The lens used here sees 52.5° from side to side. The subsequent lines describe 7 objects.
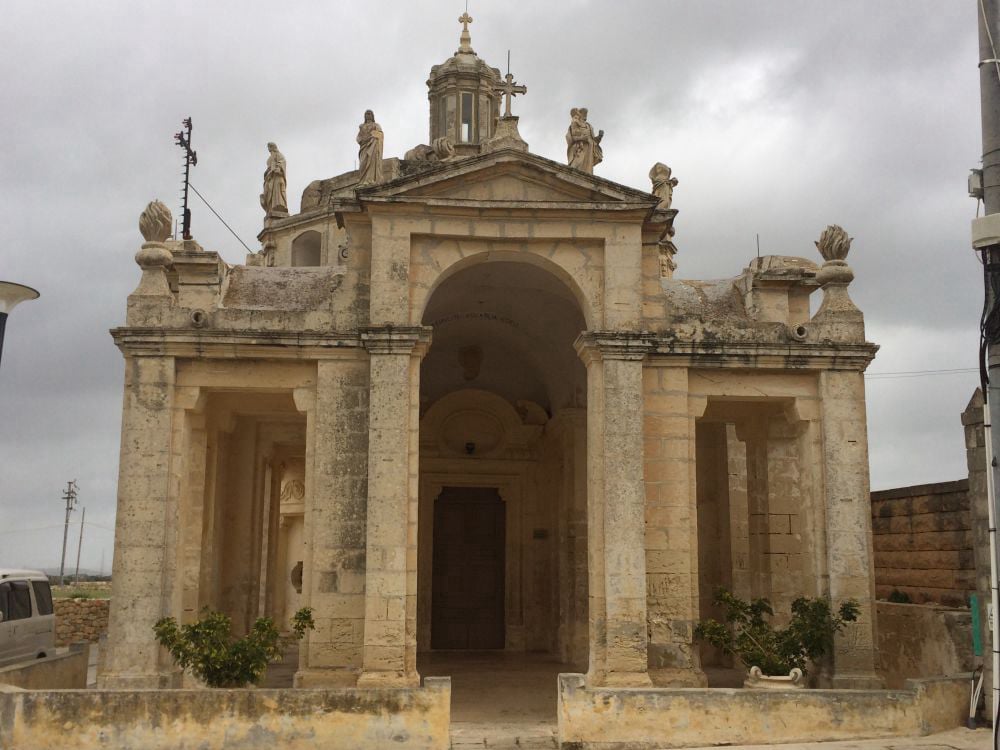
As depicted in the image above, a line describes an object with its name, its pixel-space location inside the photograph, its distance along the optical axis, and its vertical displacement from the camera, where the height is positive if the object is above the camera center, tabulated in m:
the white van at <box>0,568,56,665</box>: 13.63 -0.93
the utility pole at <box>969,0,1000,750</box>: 8.27 +2.67
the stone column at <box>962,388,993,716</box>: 10.77 +0.53
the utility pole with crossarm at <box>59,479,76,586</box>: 52.98 +2.67
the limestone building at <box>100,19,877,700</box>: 12.34 +1.94
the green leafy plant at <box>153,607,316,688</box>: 11.20 -1.11
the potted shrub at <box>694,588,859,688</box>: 12.31 -1.03
